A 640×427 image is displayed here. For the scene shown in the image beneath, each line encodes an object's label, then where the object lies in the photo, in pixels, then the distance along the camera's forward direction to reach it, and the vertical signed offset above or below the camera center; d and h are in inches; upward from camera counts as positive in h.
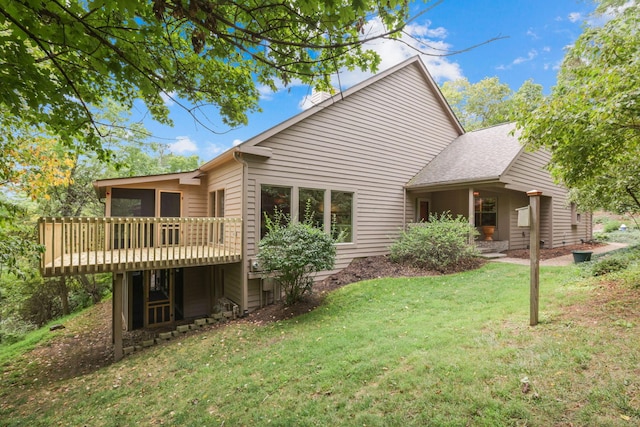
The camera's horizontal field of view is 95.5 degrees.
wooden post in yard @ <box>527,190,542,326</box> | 164.1 -22.1
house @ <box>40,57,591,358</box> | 289.1 +29.0
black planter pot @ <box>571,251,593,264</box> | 332.2 -45.6
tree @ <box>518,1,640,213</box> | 137.6 +57.3
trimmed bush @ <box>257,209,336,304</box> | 263.3 -37.1
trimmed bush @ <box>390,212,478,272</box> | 348.5 -38.0
